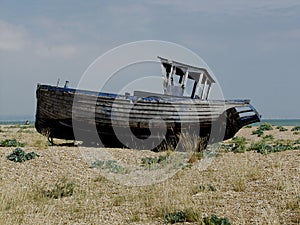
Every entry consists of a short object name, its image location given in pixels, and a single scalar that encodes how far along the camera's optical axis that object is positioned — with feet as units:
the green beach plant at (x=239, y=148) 53.07
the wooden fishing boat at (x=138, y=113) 53.52
